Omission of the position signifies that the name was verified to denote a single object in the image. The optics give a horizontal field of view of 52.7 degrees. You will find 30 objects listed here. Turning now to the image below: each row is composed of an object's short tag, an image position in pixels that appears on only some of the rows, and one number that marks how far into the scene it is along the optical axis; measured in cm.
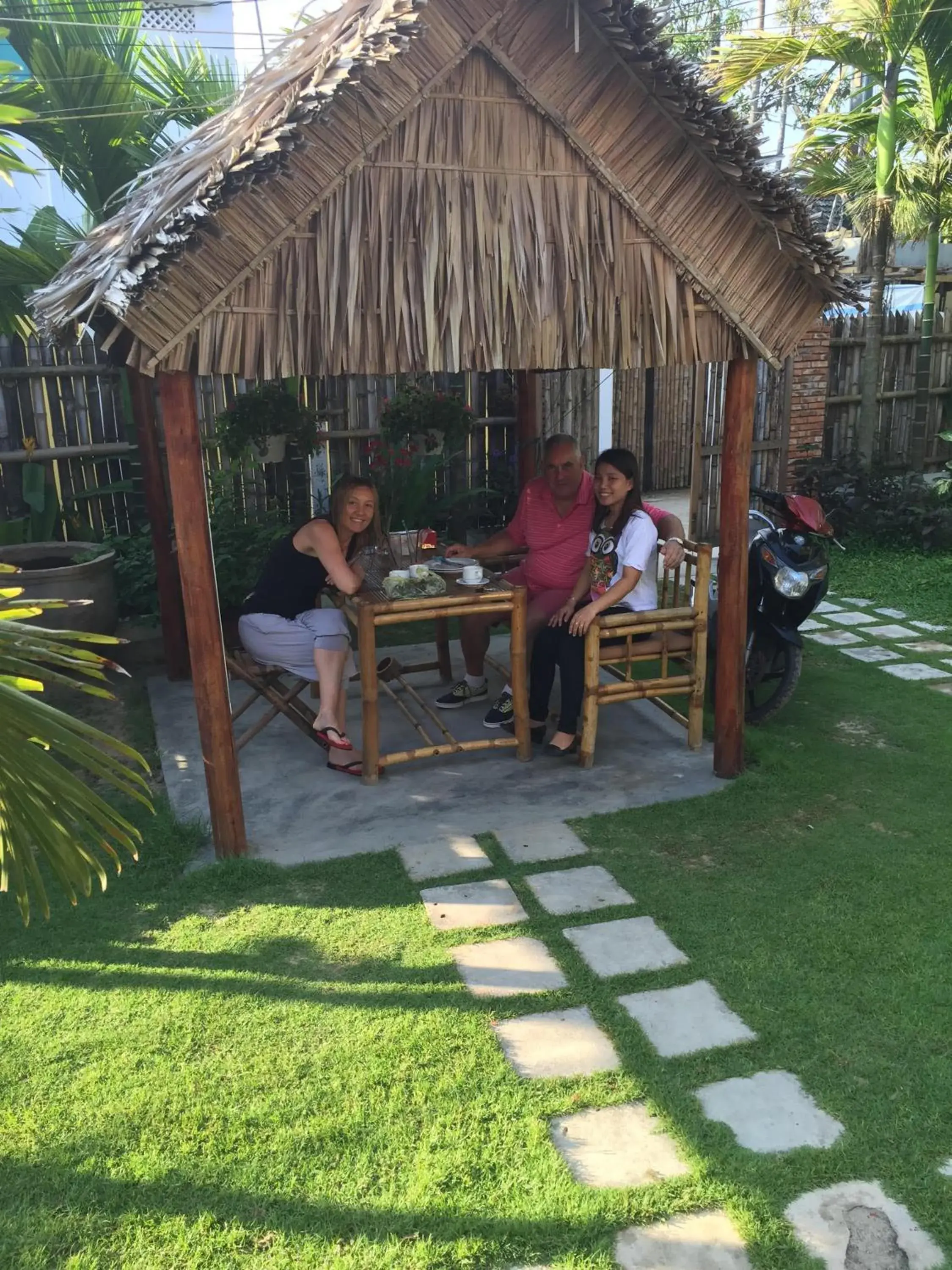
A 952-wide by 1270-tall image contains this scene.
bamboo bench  425
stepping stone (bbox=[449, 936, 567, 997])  282
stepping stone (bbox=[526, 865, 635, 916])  323
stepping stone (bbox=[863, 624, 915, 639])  622
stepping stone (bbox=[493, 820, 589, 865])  357
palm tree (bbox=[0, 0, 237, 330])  564
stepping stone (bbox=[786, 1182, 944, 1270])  192
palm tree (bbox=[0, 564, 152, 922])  175
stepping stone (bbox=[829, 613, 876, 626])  652
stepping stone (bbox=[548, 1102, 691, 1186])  214
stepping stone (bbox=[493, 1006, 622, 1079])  248
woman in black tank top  427
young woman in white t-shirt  425
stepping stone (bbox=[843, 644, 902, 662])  580
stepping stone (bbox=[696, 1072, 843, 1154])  222
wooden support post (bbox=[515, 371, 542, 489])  611
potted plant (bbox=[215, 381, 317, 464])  632
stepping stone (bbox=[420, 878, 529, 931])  316
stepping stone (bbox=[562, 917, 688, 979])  290
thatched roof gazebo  300
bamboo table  402
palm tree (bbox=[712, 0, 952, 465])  752
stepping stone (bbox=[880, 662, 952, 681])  545
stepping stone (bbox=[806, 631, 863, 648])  611
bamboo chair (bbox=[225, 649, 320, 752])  432
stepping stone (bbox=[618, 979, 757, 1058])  256
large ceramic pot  532
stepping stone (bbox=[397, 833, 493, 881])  349
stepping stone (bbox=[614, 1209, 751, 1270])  192
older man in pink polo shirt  462
